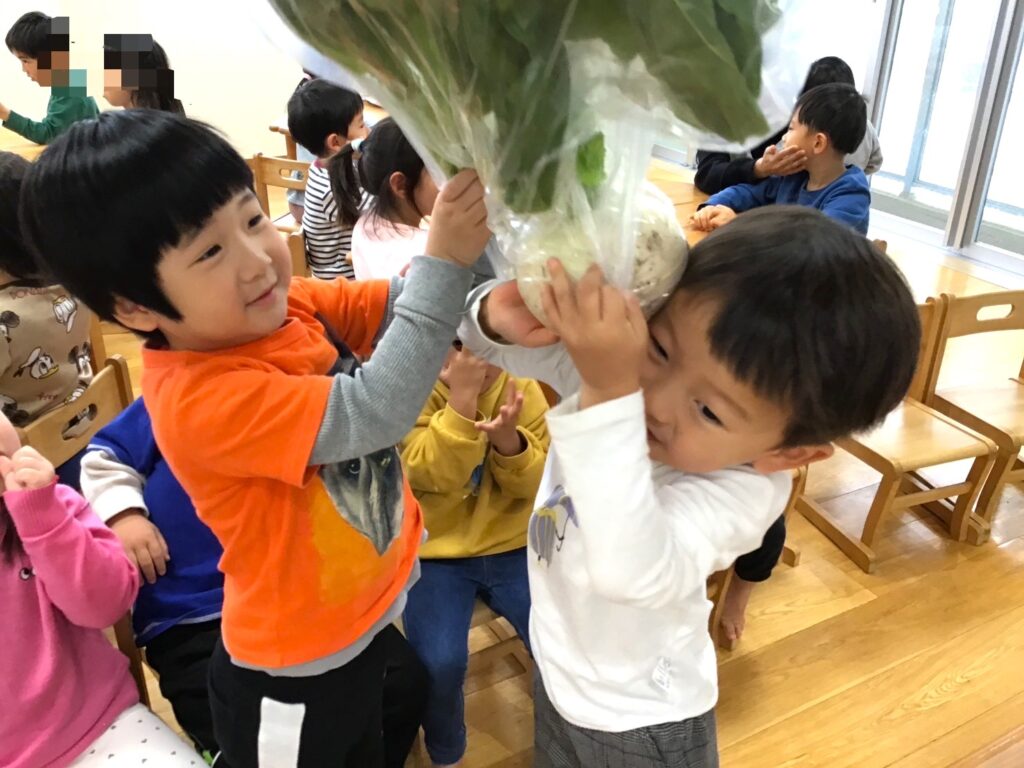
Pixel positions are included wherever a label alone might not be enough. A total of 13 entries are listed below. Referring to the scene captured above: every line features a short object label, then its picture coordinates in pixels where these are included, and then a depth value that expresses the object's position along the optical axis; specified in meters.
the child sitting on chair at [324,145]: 2.25
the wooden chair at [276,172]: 2.66
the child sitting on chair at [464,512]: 1.26
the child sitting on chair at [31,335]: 1.39
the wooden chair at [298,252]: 2.01
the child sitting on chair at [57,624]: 0.96
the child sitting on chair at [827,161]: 2.26
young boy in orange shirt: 0.70
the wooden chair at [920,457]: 1.97
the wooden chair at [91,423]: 1.16
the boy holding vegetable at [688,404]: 0.64
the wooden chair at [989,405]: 2.09
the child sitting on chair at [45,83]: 2.82
